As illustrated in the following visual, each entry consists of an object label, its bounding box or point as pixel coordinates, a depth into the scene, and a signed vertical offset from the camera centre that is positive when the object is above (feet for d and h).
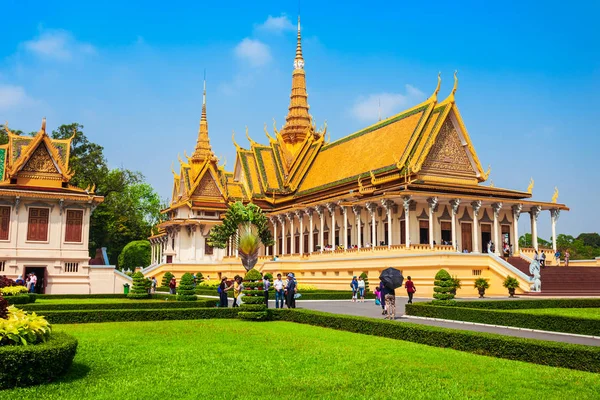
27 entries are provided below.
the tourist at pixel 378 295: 69.25 -1.43
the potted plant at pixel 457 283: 82.69 +0.00
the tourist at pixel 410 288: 69.15 -0.58
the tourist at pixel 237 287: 72.21 -0.45
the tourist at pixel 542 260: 102.21 +3.99
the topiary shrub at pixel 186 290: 80.38 -0.90
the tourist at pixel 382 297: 63.41 -1.55
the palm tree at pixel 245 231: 133.90 +12.43
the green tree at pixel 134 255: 217.15 +10.82
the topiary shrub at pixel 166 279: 122.83 +0.86
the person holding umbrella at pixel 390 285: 55.93 -0.18
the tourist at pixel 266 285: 61.64 -0.20
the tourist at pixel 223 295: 73.31 -1.45
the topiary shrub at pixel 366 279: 97.25 +0.71
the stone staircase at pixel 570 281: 89.20 +0.28
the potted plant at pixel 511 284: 84.33 -0.16
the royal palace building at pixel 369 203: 110.22 +17.35
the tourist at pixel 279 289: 72.59 -0.71
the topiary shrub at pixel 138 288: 92.58 -0.79
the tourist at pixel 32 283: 99.25 +0.14
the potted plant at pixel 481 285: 86.02 -0.30
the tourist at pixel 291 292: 68.39 -1.01
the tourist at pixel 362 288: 89.20 -0.74
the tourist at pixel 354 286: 86.43 -0.41
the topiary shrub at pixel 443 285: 67.10 -0.23
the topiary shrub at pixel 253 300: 57.88 -1.64
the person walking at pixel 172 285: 104.48 -0.26
